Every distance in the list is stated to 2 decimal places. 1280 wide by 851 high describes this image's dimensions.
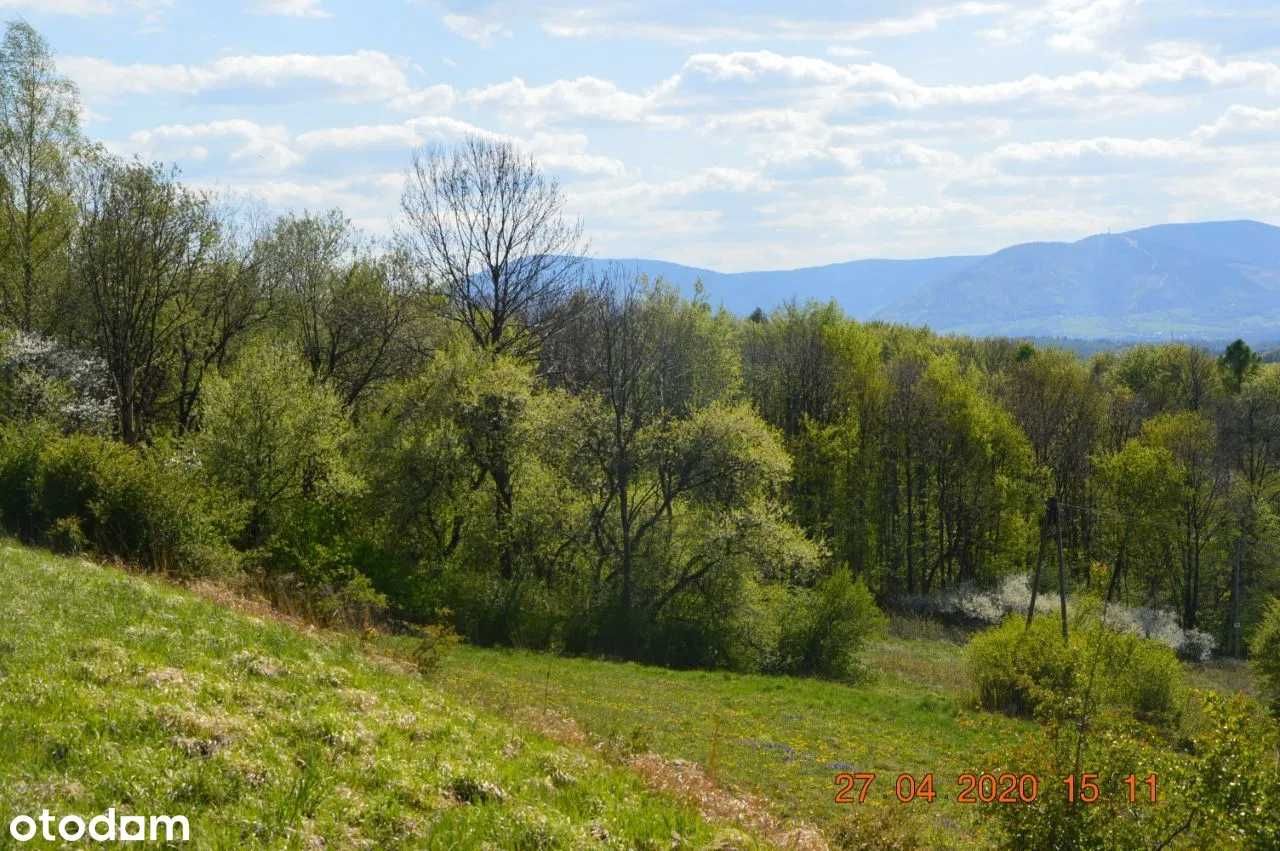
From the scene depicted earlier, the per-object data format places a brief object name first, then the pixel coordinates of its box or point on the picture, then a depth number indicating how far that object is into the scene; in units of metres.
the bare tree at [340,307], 44.16
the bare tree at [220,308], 40.91
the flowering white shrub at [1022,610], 52.97
